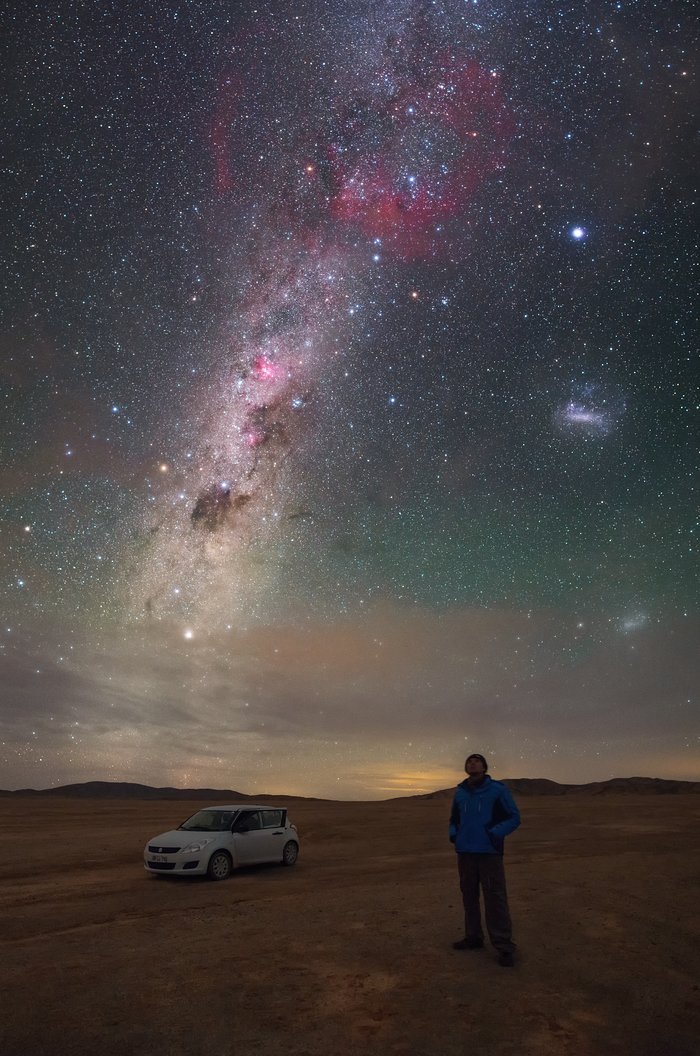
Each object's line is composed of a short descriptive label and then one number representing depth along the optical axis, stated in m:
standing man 6.89
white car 13.60
